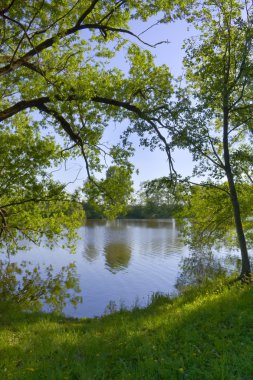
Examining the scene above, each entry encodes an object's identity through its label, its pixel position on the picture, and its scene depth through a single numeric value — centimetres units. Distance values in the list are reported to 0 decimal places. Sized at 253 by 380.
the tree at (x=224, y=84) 993
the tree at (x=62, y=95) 959
